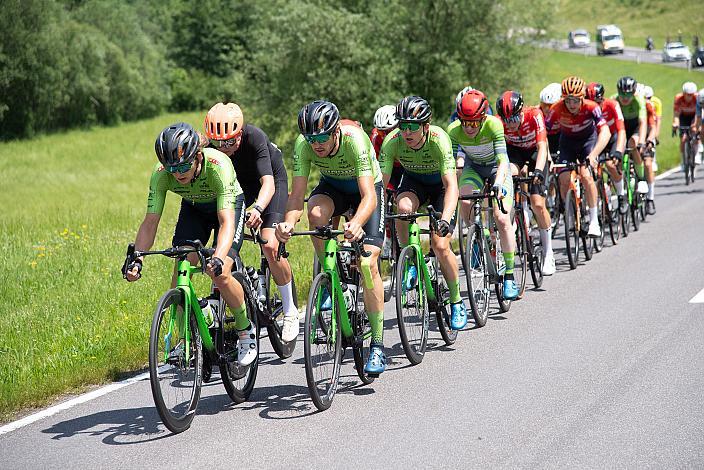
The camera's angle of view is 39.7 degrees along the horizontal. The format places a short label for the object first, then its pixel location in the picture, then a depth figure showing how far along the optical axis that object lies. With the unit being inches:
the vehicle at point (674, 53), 2935.5
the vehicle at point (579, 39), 3432.6
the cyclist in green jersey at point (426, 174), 318.3
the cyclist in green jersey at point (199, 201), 253.0
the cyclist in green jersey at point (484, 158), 375.2
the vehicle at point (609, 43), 3144.7
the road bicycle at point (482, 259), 364.2
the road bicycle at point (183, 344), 241.3
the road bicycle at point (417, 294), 304.3
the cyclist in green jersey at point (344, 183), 276.7
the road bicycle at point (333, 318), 262.4
